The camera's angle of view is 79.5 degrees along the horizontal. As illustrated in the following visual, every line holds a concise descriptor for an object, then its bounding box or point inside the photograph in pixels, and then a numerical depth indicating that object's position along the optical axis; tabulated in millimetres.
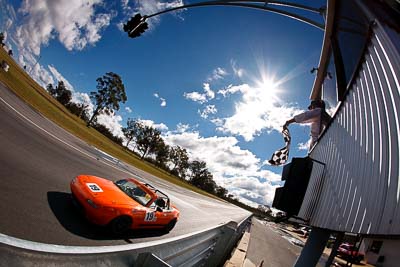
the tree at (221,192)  131750
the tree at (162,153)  83500
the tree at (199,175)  115188
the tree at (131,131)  87500
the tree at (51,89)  101562
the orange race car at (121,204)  5734
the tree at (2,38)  75019
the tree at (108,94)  58875
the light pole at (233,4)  5766
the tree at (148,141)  83125
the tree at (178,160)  93750
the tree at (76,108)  86638
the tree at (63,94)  98888
